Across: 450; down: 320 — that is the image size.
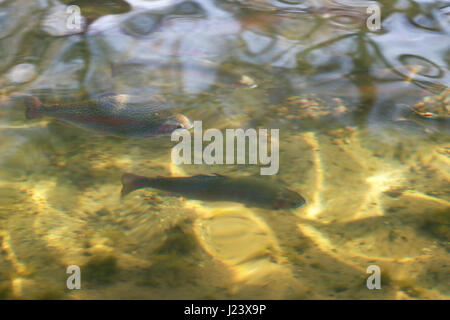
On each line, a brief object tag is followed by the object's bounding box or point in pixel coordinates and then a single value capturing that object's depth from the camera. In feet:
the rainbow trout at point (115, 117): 9.02
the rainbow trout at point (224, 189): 7.13
